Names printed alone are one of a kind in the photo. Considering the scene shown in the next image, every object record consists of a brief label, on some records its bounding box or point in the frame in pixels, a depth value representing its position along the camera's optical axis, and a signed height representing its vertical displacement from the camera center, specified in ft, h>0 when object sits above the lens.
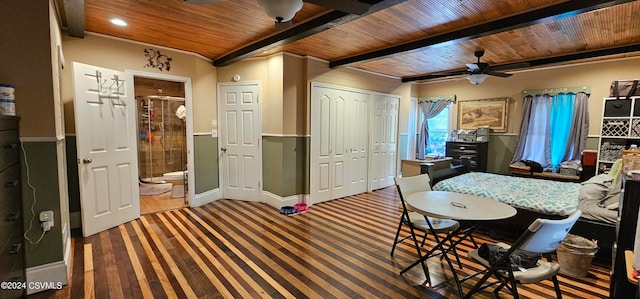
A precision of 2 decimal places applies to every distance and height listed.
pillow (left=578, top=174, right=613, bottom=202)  9.21 -1.87
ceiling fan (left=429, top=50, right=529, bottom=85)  12.21 +2.78
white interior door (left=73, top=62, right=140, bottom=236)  10.29 -0.71
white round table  6.66 -1.93
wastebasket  8.07 -3.51
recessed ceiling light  9.68 +3.70
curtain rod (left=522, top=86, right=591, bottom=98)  15.89 +2.54
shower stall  20.01 -0.67
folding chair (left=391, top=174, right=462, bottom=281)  8.30 -2.76
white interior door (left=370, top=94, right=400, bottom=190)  18.29 -0.58
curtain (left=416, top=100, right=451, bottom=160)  22.54 +1.37
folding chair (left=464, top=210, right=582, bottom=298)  5.34 -2.36
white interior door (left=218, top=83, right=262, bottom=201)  14.80 -0.58
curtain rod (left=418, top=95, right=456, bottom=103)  21.45 +2.67
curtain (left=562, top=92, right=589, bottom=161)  15.81 +0.26
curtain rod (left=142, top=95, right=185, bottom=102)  19.56 +2.20
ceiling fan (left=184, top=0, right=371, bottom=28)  5.63 +2.54
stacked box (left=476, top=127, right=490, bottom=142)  19.25 -0.10
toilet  15.99 -3.19
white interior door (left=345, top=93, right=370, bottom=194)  16.84 -0.60
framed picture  19.03 +1.32
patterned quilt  9.54 -2.29
